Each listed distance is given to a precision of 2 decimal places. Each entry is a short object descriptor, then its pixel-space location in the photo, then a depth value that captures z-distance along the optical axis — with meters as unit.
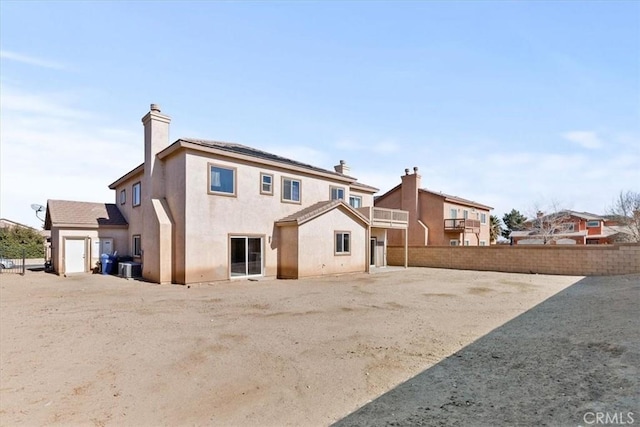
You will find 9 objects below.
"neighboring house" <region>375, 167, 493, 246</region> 30.11
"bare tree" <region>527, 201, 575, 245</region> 39.22
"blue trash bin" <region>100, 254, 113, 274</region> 18.70
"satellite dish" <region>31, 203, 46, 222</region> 24.69
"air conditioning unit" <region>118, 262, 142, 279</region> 17.09
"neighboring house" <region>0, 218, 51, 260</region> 32.63
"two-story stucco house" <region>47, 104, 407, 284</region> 15.02
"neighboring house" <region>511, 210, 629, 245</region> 39.28
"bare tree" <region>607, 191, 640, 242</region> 32.72
